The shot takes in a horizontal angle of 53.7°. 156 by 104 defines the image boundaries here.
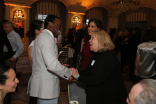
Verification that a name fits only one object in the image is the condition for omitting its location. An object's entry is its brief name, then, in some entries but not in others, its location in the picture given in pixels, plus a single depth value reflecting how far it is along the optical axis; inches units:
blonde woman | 61.5
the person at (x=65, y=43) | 284.4
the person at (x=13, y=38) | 143.9
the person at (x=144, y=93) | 31.9
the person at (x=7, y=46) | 126.4
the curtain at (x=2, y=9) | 363.9
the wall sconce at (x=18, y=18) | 373.7
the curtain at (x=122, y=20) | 530.0
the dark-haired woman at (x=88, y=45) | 97.5
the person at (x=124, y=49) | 217.0
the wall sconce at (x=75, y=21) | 458.3
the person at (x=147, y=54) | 121.8
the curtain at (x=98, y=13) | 500.2
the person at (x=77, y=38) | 191.3
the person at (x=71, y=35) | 266.5
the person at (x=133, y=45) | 192.1
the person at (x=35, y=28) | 99.1
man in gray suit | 64.1
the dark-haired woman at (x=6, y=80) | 56.6
